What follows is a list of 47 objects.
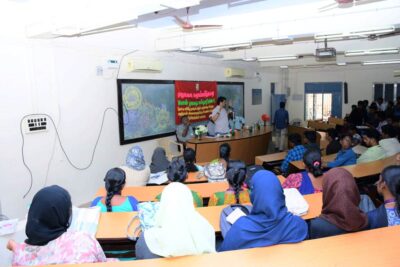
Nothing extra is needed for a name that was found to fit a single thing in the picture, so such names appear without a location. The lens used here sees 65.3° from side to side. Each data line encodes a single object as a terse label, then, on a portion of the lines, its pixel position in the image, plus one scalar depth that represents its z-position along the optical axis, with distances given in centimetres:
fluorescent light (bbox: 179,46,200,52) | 596
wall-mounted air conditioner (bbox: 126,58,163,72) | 606
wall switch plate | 446
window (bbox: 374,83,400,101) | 1151
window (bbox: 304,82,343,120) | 1280
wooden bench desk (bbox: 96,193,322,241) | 247
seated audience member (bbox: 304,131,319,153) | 597
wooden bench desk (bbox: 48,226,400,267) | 197
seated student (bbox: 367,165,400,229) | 242
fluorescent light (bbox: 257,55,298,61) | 761
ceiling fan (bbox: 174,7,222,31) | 481
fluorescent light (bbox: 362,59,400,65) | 910
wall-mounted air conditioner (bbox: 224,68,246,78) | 918
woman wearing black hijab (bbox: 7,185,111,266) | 190
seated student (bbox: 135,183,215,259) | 198
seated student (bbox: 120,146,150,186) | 400
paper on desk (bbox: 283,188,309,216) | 279
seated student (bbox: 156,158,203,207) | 358
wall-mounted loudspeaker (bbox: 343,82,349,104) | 1244
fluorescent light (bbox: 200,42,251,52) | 569
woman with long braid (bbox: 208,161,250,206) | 306
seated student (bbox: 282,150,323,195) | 328
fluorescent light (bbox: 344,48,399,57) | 651
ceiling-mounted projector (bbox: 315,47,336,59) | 565
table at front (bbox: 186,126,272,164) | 705
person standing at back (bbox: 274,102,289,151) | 1012
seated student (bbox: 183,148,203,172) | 450
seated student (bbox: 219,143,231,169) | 456
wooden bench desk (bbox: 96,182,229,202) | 355
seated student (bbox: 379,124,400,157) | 533
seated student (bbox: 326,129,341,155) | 634
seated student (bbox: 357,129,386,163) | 525
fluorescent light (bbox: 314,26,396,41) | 443
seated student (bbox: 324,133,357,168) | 513
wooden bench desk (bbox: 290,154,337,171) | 502
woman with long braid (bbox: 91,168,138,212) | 288
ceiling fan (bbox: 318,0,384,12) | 339
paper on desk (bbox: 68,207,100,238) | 249
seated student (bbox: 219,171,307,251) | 206
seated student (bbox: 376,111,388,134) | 834
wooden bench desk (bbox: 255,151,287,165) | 622
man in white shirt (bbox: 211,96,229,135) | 772
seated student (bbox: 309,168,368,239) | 221
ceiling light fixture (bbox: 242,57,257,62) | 824
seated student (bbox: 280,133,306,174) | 545
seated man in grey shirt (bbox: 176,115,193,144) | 728
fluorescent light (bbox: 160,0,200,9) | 300
